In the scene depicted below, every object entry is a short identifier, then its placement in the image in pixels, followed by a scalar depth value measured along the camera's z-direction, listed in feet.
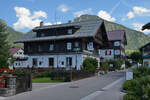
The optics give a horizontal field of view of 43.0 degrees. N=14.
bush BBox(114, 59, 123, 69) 164.35
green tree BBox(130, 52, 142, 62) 276.10
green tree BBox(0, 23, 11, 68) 68.17
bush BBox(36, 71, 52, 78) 86.17
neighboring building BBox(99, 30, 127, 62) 199.89
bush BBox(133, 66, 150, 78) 48.55
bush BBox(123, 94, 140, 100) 25.83
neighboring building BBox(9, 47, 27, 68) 136.75
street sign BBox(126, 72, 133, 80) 52.69
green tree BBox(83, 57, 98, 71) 100.09
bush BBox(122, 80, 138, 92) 42.05
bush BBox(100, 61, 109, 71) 119.79
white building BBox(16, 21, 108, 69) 115.03
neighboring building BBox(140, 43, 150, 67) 81.71
